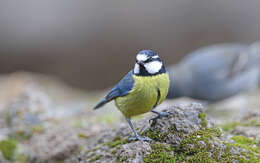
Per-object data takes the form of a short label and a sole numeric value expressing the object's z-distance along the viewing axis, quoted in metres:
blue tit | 6.82
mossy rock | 6.57
